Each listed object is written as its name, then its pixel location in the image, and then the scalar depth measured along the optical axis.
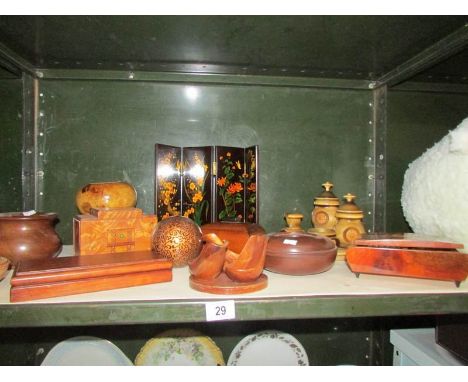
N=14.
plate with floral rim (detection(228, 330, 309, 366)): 0.99
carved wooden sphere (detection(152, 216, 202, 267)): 0.70
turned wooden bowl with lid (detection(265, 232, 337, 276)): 0.65
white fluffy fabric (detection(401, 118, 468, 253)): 0.72
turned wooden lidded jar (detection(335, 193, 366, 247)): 0.83
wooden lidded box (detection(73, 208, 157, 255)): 0.71
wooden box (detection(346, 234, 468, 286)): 0.62
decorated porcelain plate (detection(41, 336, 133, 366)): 0.94
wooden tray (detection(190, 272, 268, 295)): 0.58
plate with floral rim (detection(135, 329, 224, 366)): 0.96
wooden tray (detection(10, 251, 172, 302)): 0.55
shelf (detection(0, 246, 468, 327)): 0.53
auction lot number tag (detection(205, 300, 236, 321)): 0.55
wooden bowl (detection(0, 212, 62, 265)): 0.67
